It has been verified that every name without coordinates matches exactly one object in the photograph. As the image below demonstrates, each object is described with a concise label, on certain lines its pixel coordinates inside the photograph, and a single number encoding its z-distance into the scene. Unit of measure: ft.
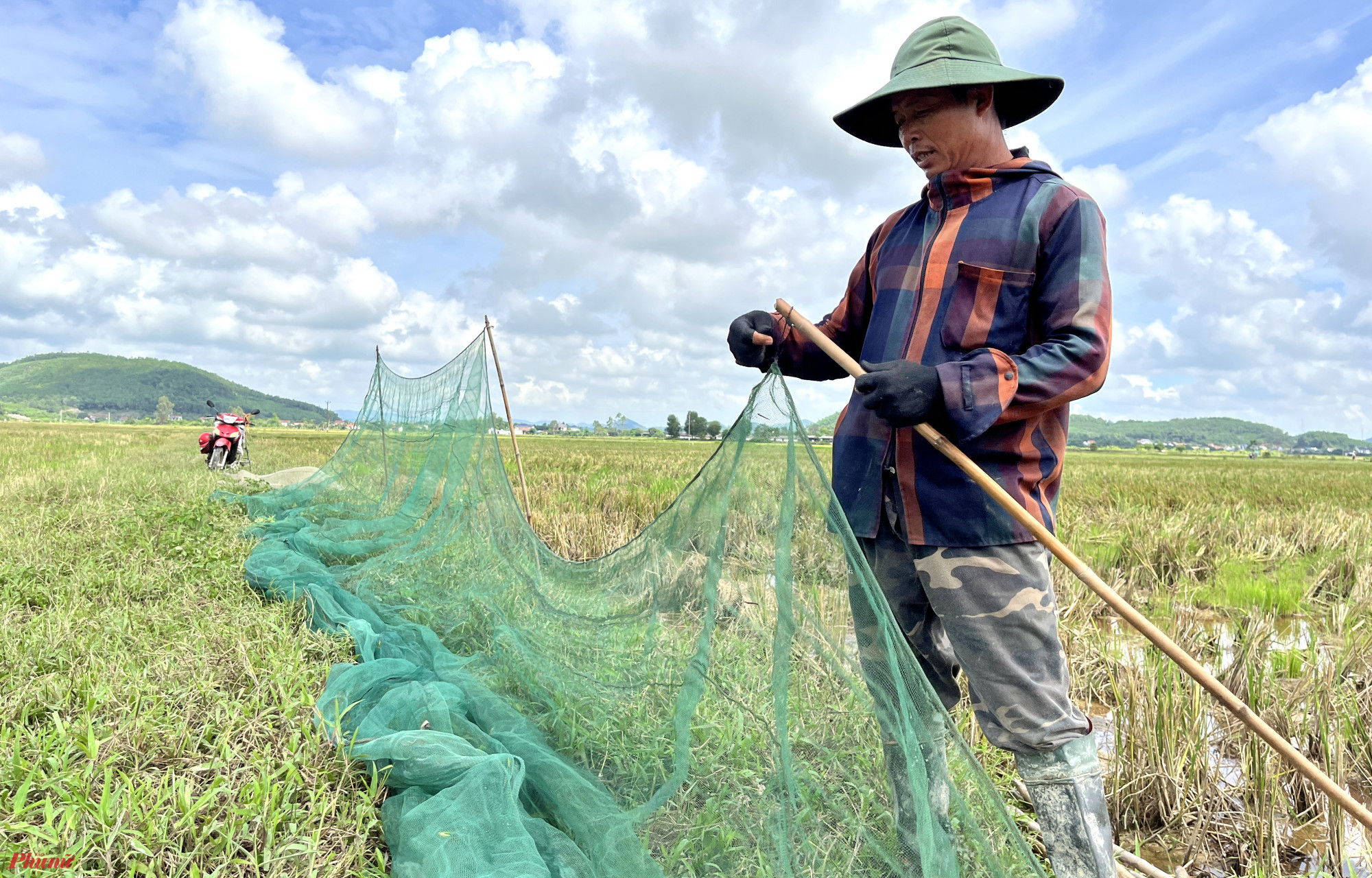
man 5.15
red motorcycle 40.16
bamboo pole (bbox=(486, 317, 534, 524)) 16.76
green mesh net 5.14
